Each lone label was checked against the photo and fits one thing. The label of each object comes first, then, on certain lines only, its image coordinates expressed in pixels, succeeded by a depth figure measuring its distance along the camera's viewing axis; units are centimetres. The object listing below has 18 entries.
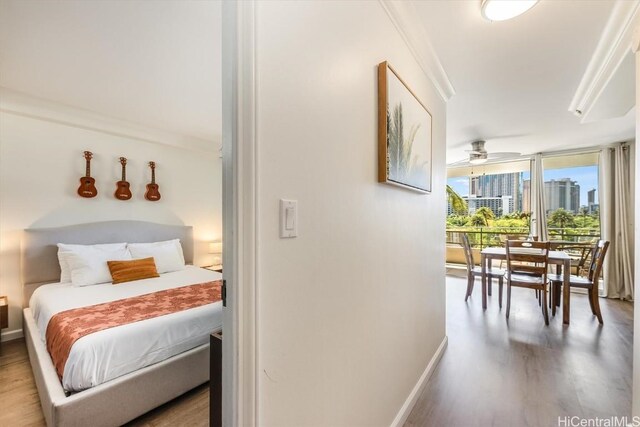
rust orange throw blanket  166
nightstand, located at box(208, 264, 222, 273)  417
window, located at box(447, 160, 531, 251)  545
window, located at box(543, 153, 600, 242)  465
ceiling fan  407
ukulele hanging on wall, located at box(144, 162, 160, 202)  363
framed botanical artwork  139
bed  151
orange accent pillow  289
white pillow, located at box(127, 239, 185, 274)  329
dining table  311
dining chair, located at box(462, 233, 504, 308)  388
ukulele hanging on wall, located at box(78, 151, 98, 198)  309
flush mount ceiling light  143
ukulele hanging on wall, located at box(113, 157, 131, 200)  337
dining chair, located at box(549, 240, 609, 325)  313
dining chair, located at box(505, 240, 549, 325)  309
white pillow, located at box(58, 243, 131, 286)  276
